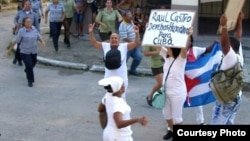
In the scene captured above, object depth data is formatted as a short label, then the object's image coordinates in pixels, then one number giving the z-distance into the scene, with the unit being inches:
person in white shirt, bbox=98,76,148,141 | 263.7
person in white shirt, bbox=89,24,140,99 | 370.9
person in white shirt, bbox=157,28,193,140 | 332.2
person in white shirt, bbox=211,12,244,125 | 310.3
